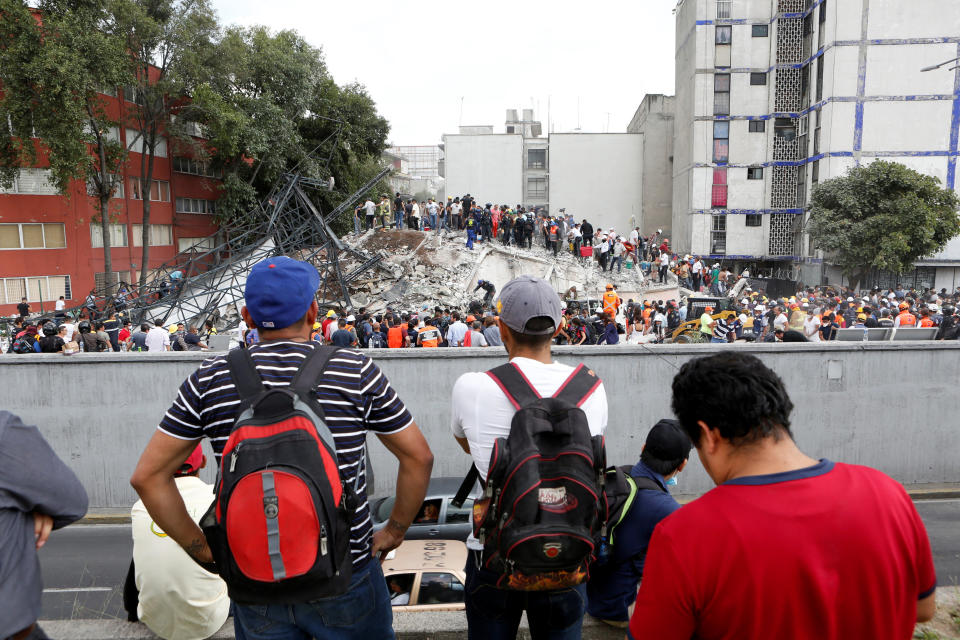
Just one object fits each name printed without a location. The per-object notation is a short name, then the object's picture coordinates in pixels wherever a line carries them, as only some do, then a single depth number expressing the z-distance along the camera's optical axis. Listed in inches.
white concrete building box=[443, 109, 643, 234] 2020.2
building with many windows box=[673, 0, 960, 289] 1400.1
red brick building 1060.5
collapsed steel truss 914.1
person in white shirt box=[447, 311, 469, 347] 531.9
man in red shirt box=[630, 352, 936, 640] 57.2
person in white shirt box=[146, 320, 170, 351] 515.5
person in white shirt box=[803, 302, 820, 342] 599.5
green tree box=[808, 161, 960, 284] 1145.4
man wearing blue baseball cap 82.6
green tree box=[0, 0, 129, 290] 895.7
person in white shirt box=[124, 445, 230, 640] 124.5
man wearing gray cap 93.1
